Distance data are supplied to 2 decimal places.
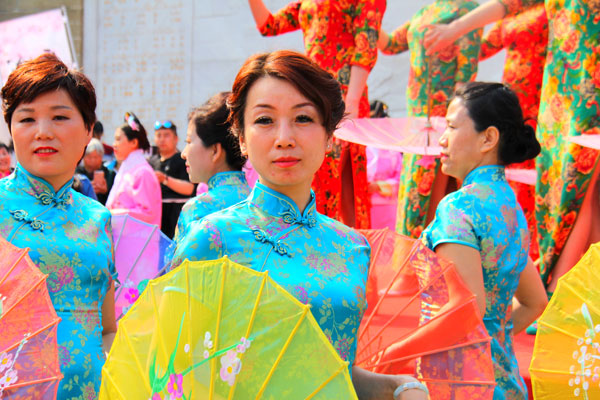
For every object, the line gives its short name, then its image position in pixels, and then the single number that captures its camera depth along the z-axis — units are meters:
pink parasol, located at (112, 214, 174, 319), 2.76
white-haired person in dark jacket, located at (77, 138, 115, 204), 6.82
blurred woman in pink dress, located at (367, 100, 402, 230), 6.01
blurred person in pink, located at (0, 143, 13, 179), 6.10
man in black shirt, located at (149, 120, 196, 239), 6.43
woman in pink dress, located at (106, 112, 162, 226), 5.72
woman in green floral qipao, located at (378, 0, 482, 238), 4.66
